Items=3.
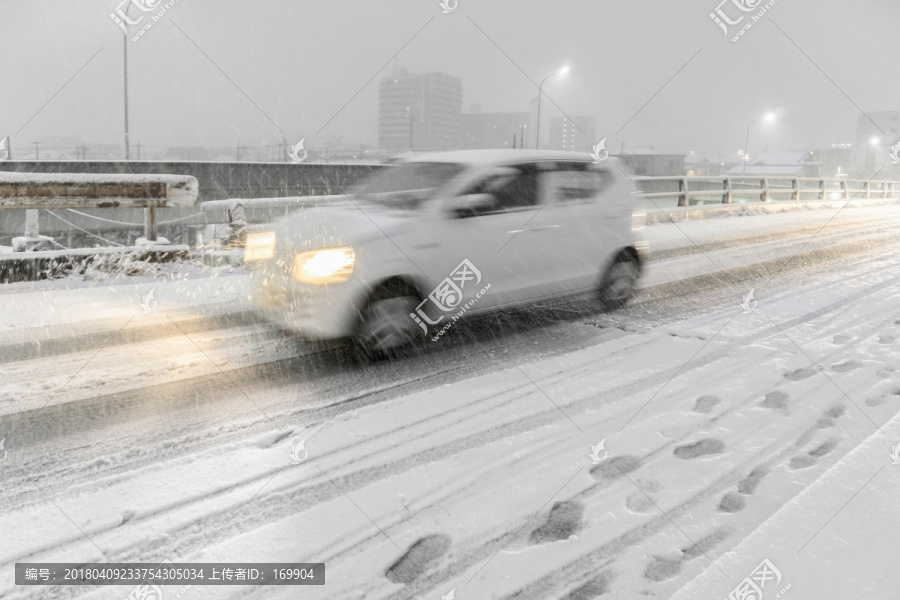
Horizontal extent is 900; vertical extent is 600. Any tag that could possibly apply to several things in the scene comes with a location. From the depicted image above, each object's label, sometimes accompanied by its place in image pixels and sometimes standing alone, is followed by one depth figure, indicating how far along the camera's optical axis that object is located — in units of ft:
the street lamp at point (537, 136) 69.51
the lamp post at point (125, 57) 53.51
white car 18.62
